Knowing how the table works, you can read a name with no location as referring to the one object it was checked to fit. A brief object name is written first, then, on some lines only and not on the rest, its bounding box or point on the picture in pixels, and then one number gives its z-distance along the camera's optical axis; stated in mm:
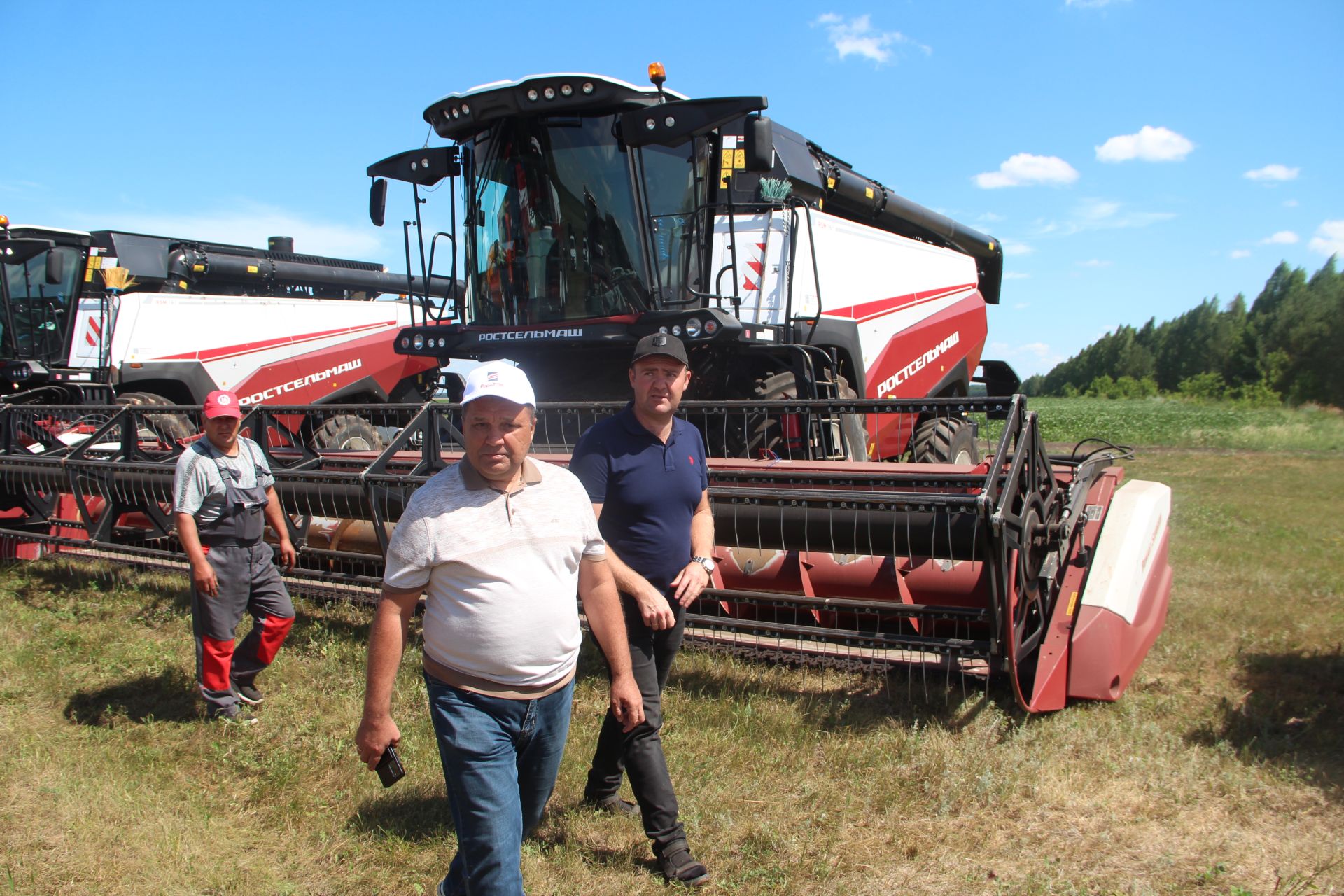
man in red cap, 4113
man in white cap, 2168
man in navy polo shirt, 2875
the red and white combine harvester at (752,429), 4016
